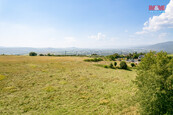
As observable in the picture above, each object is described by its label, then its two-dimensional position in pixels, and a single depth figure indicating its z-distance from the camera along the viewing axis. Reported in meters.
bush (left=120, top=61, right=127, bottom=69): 53.34
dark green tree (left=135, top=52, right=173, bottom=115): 10.20
